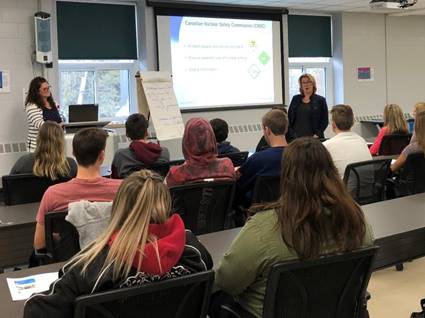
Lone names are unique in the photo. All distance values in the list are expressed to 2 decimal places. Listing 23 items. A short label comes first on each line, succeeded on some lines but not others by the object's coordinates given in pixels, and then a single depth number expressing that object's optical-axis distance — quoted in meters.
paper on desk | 1.82
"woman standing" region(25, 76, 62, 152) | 5.87
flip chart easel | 6.57
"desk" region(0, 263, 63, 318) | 1.66
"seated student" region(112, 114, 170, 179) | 4.08
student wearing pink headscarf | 3.37
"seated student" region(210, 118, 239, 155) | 4.52
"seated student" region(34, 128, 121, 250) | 2.61
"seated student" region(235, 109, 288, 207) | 3.41
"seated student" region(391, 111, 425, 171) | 3.97
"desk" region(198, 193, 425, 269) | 2.35
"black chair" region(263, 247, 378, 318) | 1.61
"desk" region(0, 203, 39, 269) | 2.80
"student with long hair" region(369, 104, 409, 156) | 5.49
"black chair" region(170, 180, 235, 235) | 2.99
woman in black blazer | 6.51
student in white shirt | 3.89
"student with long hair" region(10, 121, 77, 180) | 3.48
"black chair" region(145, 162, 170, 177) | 4.03
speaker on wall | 6.30
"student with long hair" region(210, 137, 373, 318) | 1.69
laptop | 6.22
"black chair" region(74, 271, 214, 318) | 1.35
